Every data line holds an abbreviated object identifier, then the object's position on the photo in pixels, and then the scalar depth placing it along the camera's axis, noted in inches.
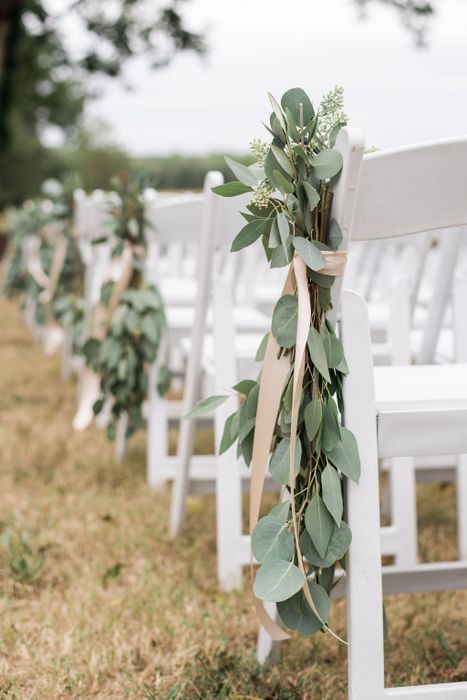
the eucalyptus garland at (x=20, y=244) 275.3
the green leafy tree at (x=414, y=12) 371.9
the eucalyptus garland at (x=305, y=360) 50.1
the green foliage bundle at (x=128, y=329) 118.6
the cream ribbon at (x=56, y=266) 193.9
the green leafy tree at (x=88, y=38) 469.2
